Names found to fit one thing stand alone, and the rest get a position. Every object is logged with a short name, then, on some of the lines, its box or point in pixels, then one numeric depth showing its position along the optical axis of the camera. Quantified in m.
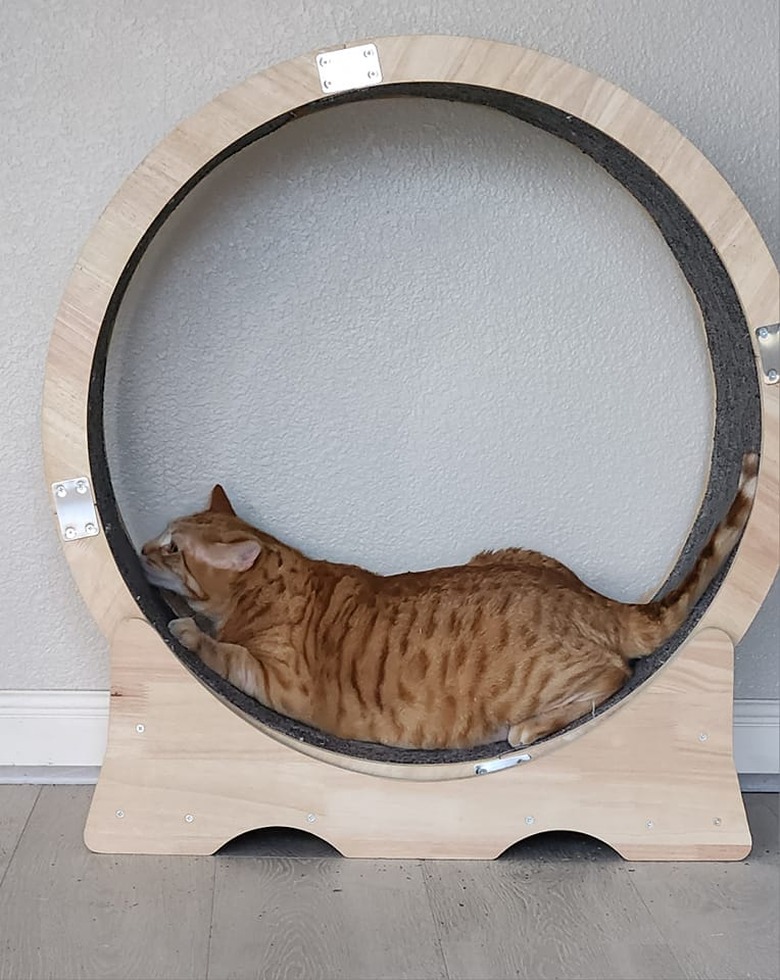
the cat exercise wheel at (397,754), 1.27
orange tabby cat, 1.48
